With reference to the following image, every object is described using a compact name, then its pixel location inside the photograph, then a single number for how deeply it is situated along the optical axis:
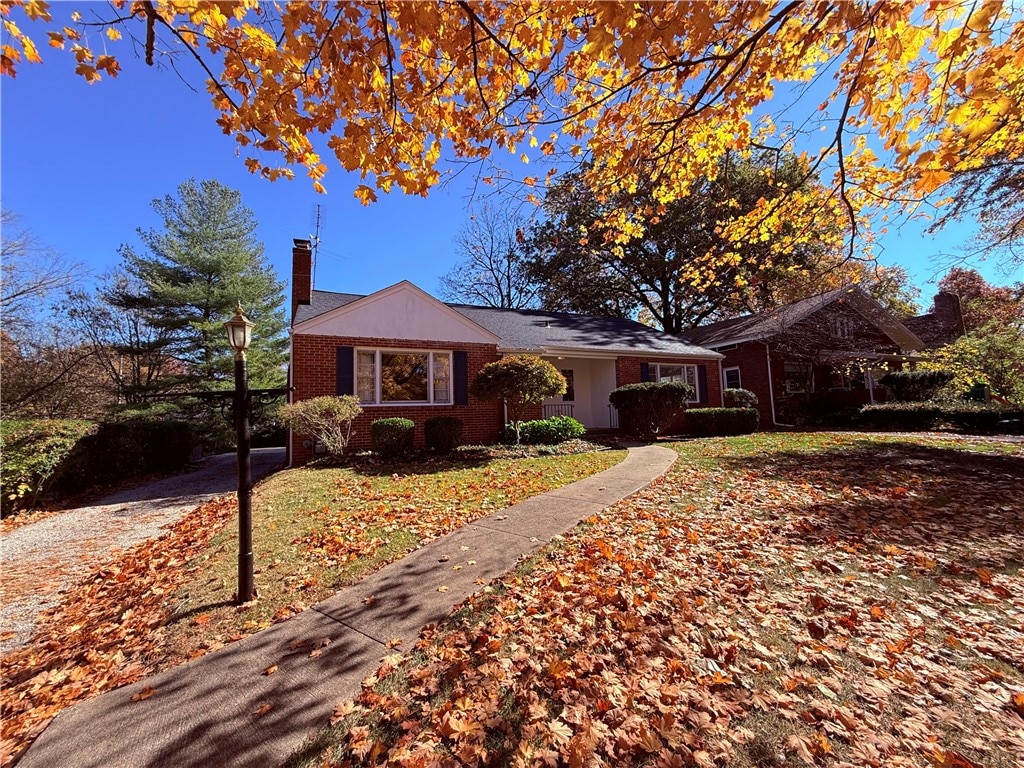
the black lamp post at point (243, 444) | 3.72
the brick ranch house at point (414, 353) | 11.16
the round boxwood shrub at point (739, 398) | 16.64
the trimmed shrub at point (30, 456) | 7.34
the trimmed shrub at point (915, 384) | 17.89
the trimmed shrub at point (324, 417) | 9.49
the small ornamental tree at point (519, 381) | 11.07
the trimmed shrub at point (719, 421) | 14.18
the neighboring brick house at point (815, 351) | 17.92
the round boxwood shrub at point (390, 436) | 10.36
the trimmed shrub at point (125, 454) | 9.27
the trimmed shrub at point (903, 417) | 14.76
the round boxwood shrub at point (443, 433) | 10.78
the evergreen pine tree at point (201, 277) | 18.19
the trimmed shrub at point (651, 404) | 13.04
